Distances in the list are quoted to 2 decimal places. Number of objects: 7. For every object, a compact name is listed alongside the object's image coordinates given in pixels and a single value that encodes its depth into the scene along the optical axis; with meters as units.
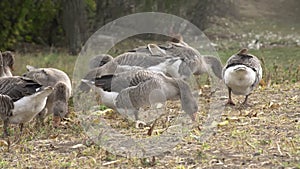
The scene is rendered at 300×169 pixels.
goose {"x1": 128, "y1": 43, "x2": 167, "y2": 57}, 18.25
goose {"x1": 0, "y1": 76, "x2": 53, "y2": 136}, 12.71
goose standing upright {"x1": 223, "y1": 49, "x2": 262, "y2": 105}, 14.99
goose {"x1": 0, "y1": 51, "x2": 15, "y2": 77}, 16.84
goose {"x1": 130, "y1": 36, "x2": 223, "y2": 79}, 18.49
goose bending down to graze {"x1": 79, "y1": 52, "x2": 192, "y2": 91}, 16.57
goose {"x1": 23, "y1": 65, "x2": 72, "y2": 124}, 14.58
